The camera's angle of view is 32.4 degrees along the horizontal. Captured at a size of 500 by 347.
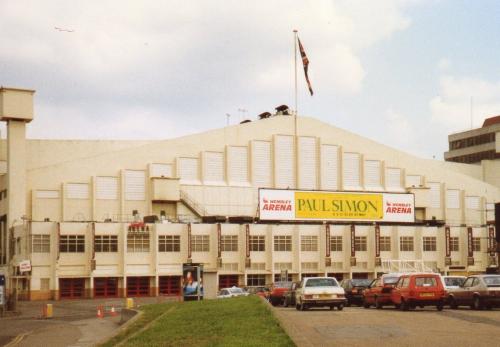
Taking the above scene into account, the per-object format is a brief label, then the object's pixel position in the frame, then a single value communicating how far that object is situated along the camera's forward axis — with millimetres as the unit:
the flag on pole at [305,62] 90938
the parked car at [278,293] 46969
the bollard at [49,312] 55188
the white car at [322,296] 35750
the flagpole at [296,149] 97250
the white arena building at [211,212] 83562
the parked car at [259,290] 56194
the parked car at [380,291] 37875
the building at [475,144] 138250
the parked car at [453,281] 42000
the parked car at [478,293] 34688
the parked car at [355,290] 44625
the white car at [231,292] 58378
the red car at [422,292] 34781
